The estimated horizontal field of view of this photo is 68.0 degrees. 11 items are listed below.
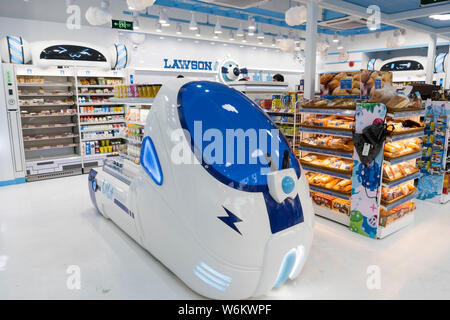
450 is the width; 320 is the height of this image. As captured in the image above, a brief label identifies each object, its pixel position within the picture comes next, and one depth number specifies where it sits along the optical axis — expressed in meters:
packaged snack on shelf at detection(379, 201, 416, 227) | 4.05
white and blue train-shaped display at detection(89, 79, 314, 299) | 2.56
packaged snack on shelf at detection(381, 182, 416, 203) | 4.04
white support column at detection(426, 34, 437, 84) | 8.29
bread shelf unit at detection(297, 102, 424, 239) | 4.05
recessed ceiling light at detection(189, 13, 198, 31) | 8.27
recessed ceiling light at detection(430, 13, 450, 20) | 6.36
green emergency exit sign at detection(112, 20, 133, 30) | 7.63
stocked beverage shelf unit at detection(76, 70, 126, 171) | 7.57
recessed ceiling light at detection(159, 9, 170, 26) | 7.74
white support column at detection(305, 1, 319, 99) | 5.20
